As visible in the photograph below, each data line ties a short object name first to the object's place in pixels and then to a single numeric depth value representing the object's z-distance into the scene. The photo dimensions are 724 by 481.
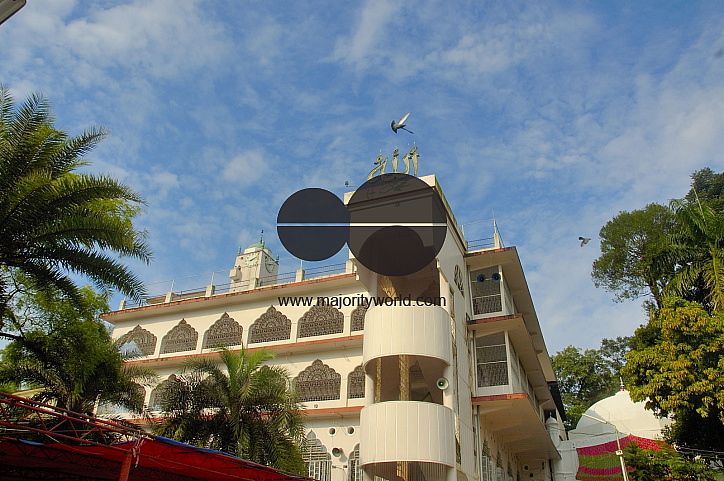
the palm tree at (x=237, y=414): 12.42
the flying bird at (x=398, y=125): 14.80
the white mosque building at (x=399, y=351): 12.27
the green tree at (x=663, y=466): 14.38
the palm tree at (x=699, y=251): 16.47
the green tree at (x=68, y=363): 13.36
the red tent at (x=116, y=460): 7.17
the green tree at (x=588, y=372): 40.62
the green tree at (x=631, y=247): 22.27
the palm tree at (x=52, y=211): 8.90
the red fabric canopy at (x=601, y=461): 22.66
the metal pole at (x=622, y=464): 16.34
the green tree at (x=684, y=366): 14.10
